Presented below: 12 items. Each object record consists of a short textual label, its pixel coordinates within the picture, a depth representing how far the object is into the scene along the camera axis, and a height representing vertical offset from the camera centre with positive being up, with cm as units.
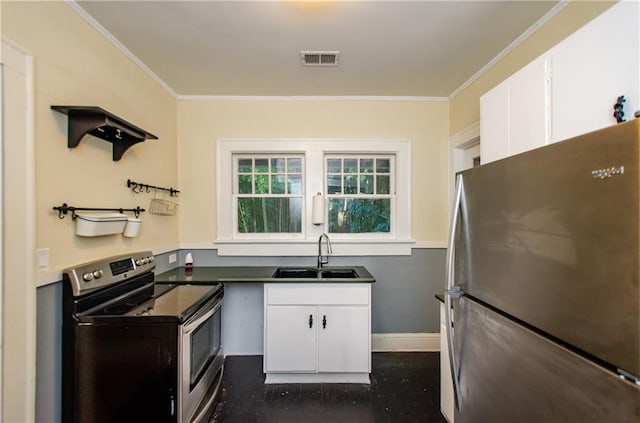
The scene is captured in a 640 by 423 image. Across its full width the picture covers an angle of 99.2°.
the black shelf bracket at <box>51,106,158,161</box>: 145 +51
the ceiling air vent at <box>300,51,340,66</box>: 203 +118
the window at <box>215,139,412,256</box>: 277 +18
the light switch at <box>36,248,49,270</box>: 133 -23
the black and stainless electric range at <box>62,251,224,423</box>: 143 -79
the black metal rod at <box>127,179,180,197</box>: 202 +21
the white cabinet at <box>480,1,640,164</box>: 90 +50
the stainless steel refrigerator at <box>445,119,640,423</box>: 66 -22
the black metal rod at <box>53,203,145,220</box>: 145 +2
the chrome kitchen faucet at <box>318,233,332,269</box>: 273 -40
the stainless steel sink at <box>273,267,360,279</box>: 258 -60
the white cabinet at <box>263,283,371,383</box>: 225 -97
